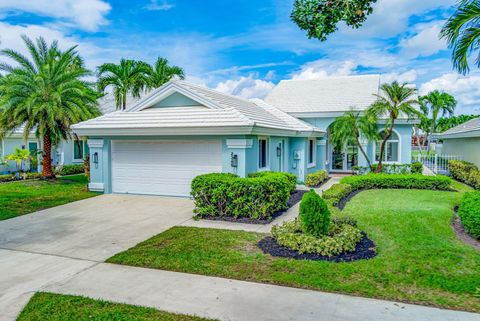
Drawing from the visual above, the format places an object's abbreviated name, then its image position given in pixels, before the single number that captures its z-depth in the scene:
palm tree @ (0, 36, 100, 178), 16.17
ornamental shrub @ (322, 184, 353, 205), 11.94
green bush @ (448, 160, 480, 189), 16.23
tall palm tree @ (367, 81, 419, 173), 16.64
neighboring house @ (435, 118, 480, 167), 19.23
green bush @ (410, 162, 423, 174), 19.12
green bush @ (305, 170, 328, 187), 16.92
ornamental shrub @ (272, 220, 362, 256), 6.77
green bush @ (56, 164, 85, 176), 21.61
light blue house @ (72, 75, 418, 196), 12.31
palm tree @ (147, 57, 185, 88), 24.20
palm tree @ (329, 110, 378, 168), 18.19
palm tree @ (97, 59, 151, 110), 21.88
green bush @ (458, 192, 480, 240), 7.64
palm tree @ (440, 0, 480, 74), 7.47
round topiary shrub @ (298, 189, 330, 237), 7.21
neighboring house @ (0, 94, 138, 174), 21.42
